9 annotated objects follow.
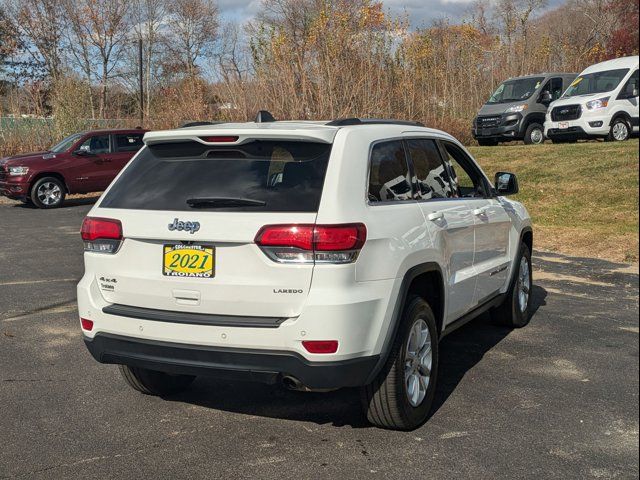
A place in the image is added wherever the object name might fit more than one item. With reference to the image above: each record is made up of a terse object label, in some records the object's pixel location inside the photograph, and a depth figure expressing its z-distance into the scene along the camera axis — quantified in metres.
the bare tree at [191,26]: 53.66
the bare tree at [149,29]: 51.91
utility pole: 41.17
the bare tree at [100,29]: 49.69
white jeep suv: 3.55
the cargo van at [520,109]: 20.66
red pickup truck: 17.78
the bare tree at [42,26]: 47.38
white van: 16.27
